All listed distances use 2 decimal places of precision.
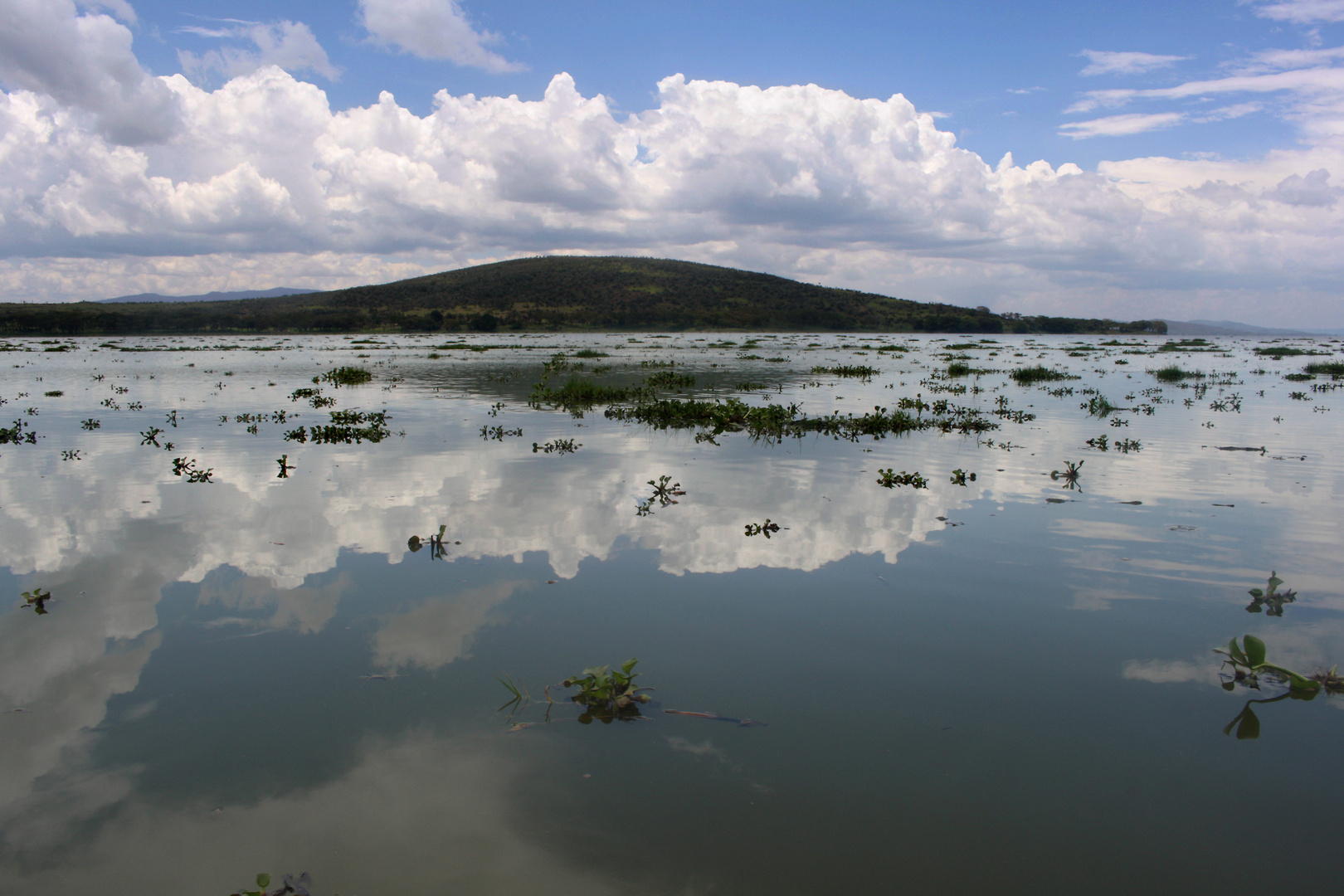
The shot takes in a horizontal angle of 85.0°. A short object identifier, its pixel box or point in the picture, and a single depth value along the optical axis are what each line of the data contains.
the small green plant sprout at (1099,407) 19.70
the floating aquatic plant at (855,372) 32.78
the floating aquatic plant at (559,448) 13.95
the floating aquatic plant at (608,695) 4.54
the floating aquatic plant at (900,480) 10.95
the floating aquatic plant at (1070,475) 11.05
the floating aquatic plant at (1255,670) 4.88
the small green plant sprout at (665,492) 9.86
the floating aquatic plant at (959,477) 11.13
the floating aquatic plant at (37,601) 6.12
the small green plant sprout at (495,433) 15.49
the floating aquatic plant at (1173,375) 30.96
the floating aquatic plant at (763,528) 8.38
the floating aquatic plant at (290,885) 3.07
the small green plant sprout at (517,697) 4.63
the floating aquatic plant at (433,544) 7.58
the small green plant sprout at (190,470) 11.27
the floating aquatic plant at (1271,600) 6.13
